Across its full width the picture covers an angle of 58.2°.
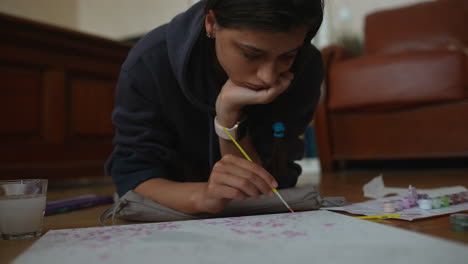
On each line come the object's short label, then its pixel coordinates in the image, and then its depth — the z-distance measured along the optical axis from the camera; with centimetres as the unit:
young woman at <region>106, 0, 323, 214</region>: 70
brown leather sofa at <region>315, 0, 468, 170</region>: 209
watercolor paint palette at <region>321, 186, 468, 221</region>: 81
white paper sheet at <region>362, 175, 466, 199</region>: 110
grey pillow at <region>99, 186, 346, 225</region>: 84
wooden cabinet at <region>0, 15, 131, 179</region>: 196
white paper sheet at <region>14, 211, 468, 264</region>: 49
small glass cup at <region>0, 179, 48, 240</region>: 68
